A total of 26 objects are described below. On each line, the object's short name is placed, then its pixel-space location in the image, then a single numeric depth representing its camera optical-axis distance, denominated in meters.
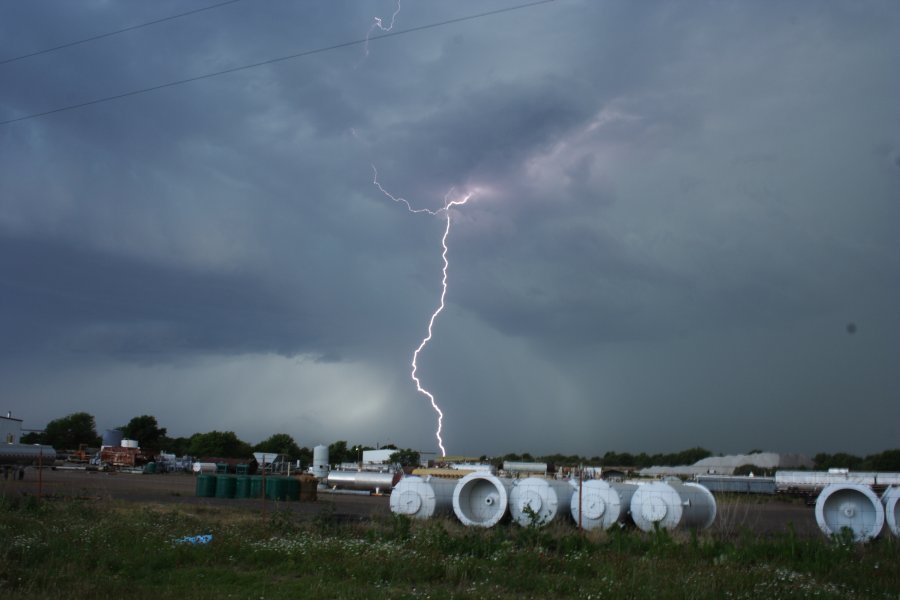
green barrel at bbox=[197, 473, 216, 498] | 37.41
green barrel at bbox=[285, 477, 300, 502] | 37.94
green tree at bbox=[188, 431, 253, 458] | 122.00
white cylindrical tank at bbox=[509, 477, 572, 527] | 21.36
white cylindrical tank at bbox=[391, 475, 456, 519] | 23.06
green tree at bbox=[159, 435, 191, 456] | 129.25
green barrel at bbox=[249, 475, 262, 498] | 37.72
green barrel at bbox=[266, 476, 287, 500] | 36.97
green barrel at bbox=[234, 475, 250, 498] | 37.81
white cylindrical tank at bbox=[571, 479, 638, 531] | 20.75
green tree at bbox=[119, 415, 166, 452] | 126.56
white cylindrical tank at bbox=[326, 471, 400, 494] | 51.69
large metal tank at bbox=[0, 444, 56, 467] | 53.31
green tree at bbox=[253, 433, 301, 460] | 123.88
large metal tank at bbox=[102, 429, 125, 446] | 89.25
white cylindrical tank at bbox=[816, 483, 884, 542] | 19.10
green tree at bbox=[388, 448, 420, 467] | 75.47
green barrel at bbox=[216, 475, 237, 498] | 37.75
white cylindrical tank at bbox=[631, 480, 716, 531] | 20.41
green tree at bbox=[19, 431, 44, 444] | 125.41
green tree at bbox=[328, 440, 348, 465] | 108.25
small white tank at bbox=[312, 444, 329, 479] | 65.81
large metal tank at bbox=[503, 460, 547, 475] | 52.41
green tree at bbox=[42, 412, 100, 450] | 128.75
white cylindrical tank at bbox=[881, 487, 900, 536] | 18.49
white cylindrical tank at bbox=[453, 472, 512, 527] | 22.11
